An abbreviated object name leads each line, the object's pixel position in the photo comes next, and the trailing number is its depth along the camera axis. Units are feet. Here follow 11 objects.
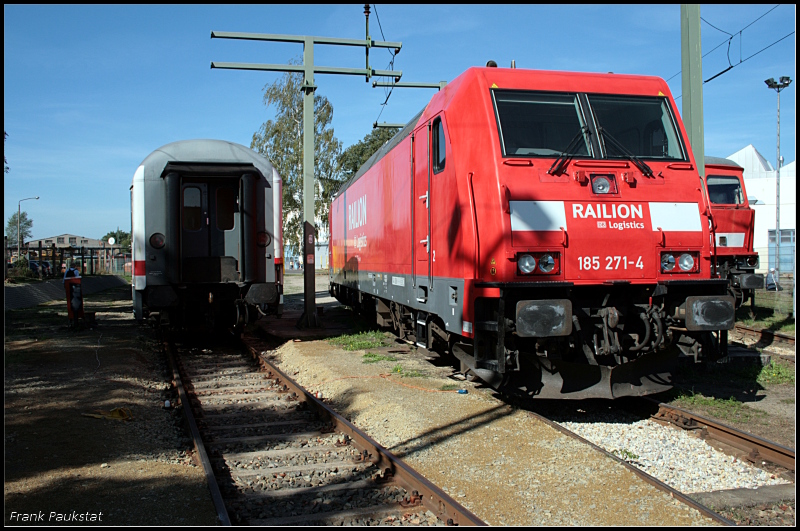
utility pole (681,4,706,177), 32.17
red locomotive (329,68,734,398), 20.67
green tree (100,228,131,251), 422.94
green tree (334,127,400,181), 205.77
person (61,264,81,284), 49.78
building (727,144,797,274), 105.81
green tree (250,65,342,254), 135.13
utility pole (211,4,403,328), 47.62
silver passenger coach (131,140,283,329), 36.11
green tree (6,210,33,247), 365.65
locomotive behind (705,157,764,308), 44.16
